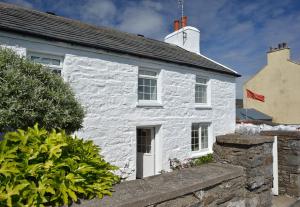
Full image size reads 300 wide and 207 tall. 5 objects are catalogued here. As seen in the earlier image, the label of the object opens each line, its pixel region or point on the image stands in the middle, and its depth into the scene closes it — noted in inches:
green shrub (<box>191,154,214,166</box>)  392.6
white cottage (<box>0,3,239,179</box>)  272.1
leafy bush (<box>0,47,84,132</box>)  112.3
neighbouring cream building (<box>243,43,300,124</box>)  691.4
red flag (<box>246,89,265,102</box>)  736.3
